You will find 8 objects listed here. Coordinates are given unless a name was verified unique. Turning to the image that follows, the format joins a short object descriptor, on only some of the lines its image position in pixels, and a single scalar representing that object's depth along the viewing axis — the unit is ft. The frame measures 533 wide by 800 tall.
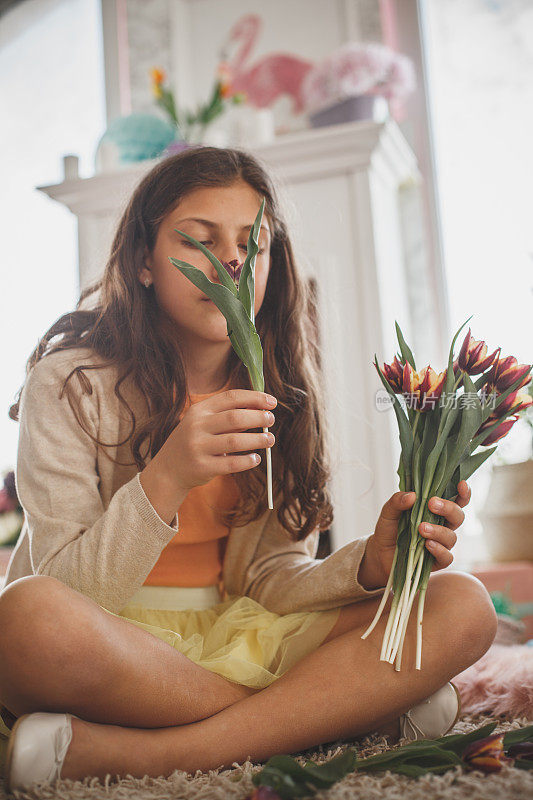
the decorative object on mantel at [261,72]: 8.34
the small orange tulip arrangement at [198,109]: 7.67
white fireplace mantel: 6.57
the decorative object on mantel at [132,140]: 7.64
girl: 2.77
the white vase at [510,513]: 6.61
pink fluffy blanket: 3.66
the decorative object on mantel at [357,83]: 7.20
